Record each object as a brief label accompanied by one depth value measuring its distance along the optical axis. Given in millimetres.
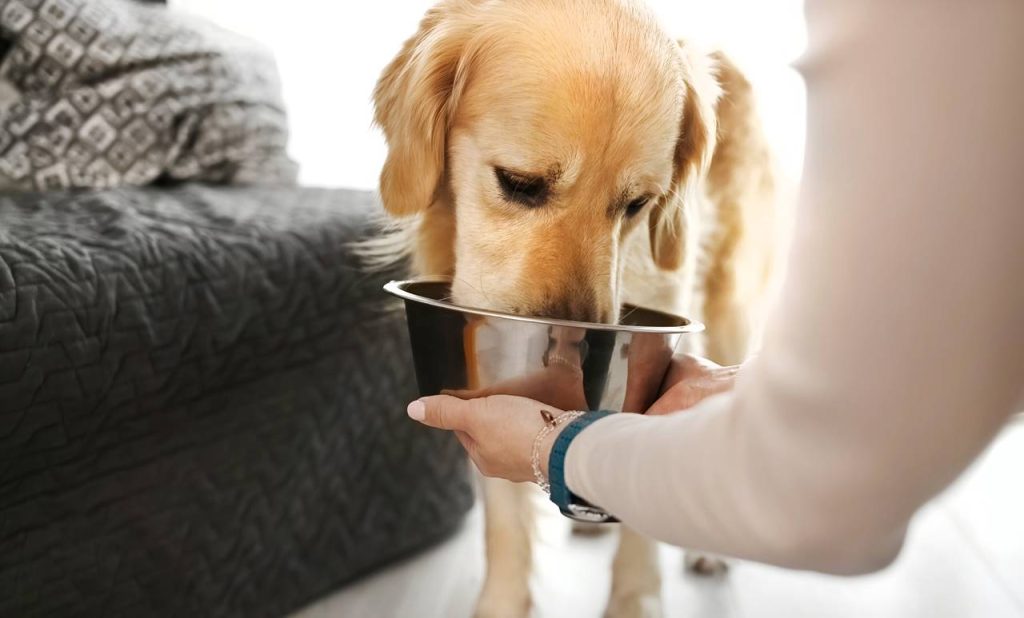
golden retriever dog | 1124
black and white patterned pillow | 1672
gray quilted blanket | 1188
